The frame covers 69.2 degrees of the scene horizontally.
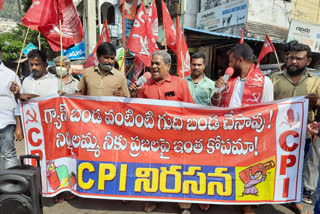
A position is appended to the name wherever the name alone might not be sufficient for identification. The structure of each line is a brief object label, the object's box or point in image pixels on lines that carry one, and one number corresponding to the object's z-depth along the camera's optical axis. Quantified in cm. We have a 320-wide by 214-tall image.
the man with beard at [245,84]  266
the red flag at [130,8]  526
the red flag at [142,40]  459
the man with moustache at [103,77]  288
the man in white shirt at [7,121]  276
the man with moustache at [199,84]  325
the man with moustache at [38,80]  288
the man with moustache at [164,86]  265
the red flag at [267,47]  375
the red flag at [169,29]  523
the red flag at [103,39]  506
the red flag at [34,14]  302
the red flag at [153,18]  523
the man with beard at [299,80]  272
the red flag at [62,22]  293
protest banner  255
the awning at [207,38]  825
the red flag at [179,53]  459
